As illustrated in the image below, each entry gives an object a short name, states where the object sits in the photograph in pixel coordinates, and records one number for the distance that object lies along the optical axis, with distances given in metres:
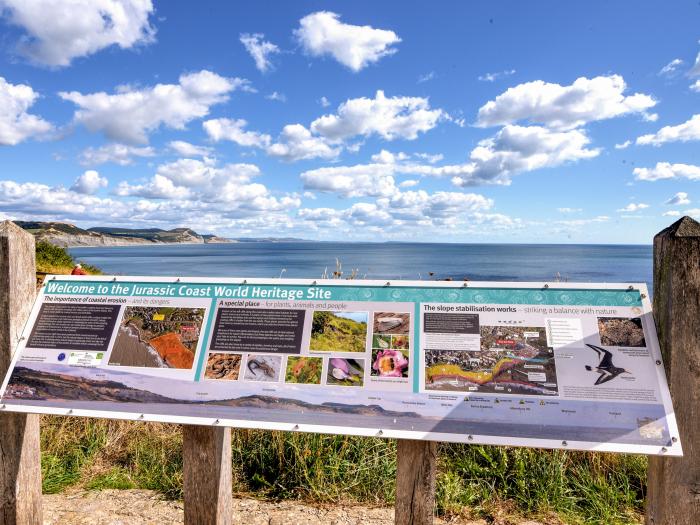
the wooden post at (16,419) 2.85
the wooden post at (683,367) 2.20
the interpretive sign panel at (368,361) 2.17
